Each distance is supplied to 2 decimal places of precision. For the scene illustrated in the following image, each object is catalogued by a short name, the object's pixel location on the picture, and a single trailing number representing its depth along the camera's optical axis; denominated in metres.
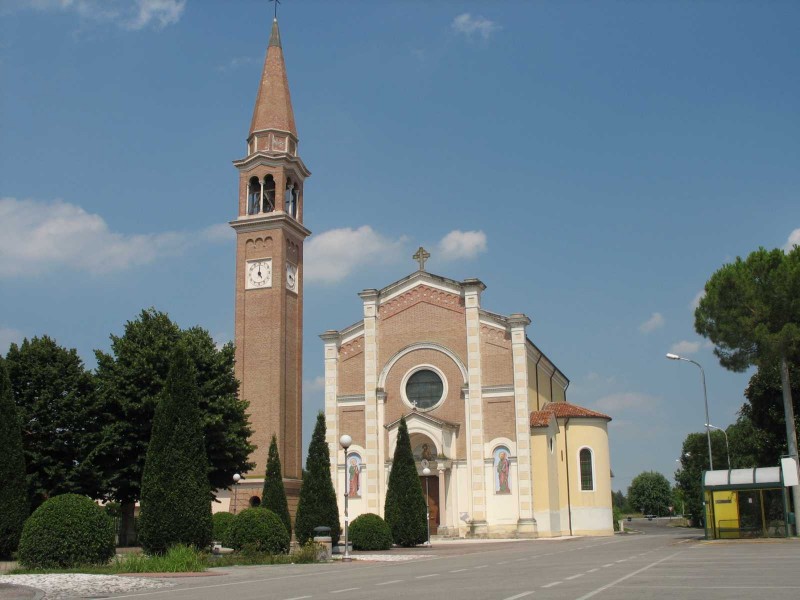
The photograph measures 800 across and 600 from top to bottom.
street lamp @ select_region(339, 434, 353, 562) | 26.28
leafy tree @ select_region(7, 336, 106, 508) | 31.05
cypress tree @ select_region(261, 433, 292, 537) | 36.81
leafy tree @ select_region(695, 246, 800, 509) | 33.53
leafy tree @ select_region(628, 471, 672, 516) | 133.50
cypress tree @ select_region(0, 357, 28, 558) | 22.91
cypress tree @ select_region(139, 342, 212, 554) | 21.36
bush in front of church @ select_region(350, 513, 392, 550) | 29.84
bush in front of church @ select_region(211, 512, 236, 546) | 32.84
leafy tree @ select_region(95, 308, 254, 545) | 32.94
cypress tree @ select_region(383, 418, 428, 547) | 32.72
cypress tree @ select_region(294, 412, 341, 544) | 31.66
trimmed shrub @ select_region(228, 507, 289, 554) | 23.77
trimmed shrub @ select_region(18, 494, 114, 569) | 18.78
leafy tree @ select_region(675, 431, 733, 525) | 77.50
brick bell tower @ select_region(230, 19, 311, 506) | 45.66
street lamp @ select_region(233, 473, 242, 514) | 44.00
